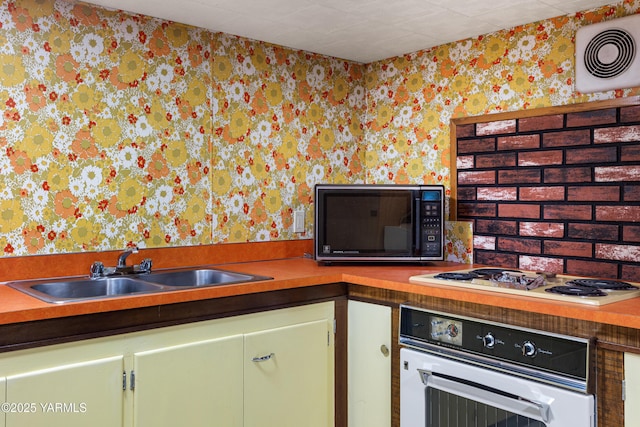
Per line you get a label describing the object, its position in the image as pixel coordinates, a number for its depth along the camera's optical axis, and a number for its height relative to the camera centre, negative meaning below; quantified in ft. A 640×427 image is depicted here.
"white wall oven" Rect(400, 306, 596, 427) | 5.39 -1.68
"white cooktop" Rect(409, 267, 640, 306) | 5.60 -0.79
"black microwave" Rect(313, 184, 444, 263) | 8.32 -0.08
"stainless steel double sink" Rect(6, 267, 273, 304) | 6.56 -0.85
